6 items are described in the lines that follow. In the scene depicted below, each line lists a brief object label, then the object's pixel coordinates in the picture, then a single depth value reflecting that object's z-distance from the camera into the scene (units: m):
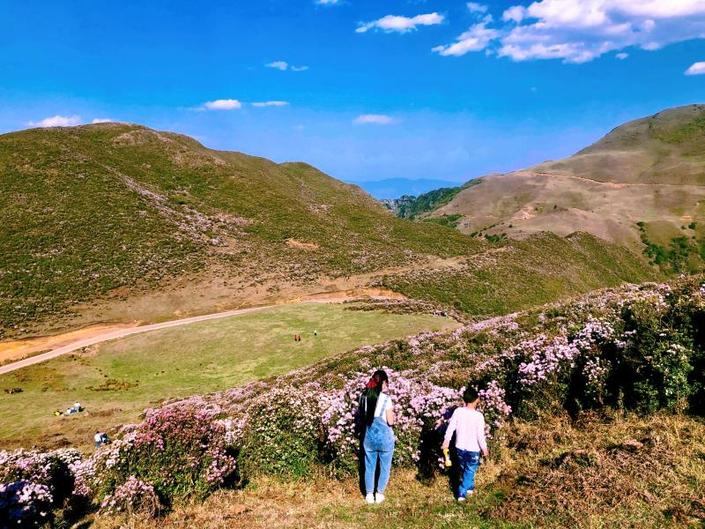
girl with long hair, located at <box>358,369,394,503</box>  8.93
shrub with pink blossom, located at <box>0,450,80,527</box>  9.12
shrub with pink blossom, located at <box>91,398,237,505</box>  9.94
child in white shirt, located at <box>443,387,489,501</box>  8.52
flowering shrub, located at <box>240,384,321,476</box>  10.70
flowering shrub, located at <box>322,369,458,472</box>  10.04
